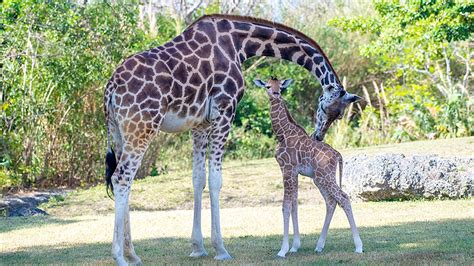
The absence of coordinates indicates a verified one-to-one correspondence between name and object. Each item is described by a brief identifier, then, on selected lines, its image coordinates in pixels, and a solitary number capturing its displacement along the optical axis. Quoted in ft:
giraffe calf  56.26
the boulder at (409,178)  85.33
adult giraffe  51.65
